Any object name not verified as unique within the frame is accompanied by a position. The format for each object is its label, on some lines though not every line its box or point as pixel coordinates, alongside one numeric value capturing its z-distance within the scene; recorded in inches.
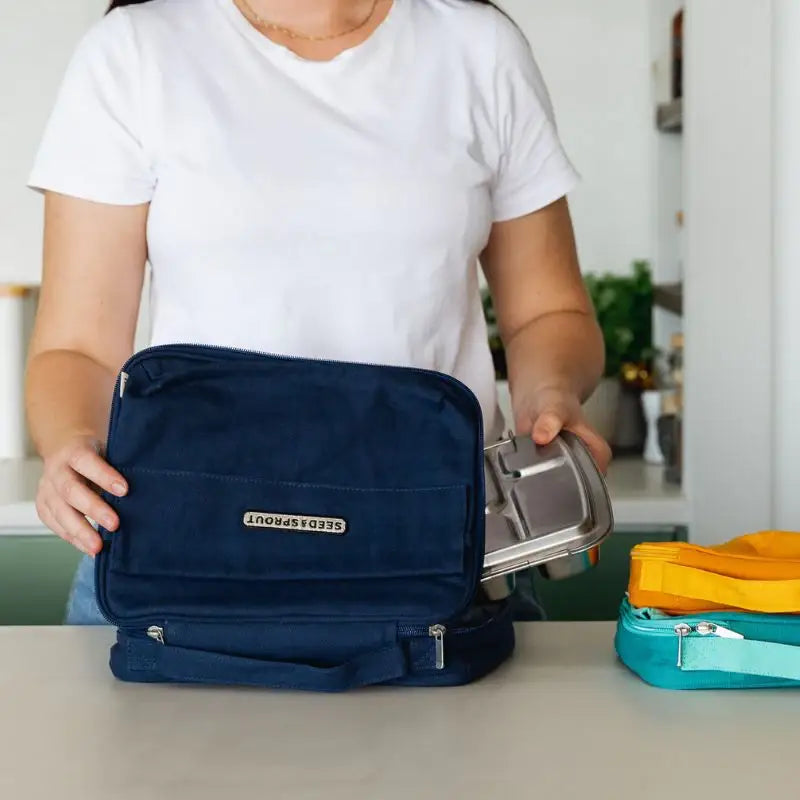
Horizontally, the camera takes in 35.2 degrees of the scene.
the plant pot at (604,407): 106.3
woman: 46.1
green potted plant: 108.2
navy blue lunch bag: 36.3
